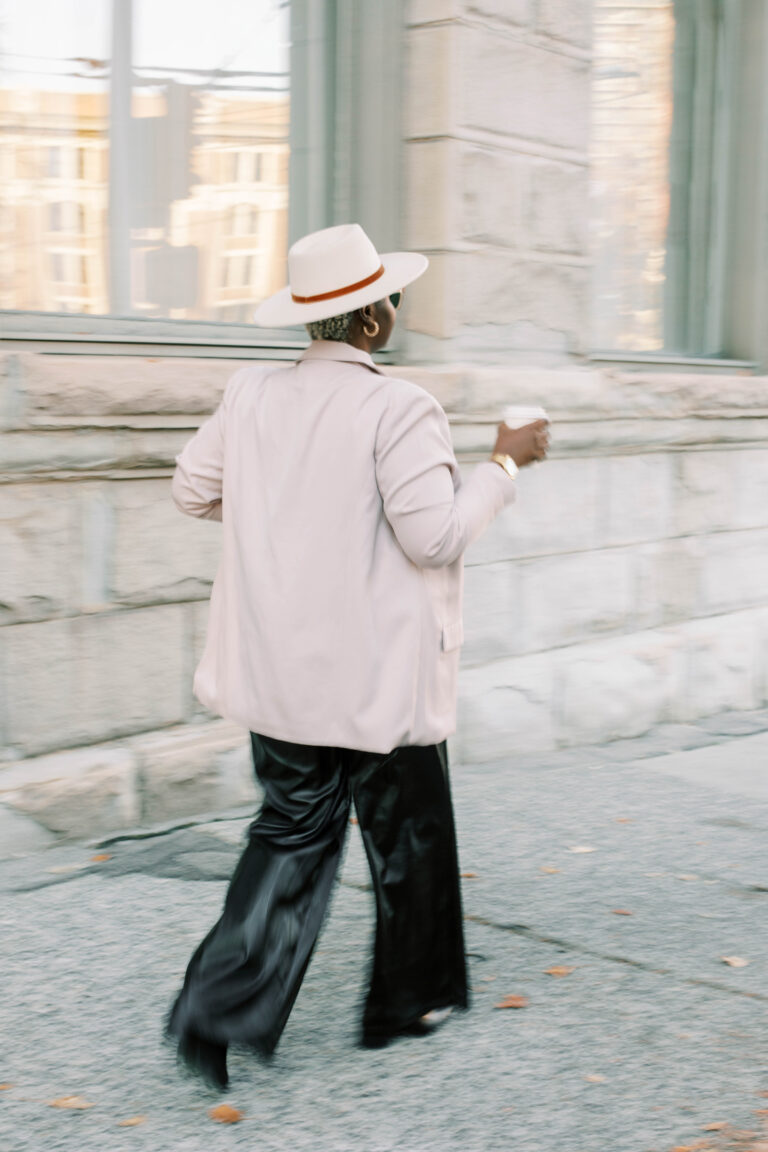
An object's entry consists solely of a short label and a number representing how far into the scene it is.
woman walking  2.84
